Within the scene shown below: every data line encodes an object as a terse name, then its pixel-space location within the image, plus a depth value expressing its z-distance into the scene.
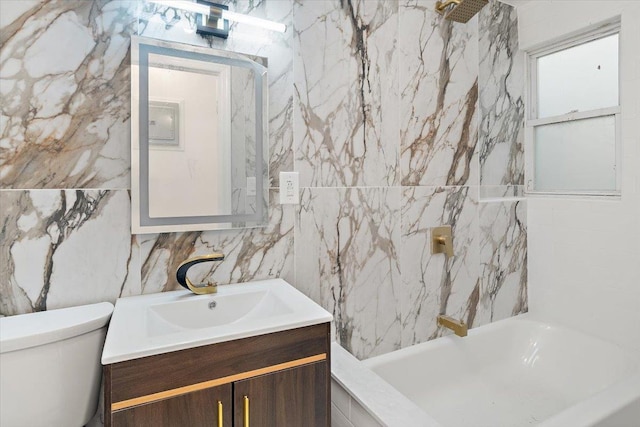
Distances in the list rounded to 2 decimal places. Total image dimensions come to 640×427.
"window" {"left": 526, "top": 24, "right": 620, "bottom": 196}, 2.06
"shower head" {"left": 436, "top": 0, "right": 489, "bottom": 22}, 1.77
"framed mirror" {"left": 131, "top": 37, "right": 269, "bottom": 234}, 1.32
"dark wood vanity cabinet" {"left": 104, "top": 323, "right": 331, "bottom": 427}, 0.92
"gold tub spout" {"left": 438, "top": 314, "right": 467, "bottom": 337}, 1.91
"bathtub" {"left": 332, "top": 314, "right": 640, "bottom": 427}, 1.53
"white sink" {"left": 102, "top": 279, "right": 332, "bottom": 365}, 0.96
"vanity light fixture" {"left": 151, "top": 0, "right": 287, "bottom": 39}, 1.36
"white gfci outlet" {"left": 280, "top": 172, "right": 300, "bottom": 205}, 1.60
